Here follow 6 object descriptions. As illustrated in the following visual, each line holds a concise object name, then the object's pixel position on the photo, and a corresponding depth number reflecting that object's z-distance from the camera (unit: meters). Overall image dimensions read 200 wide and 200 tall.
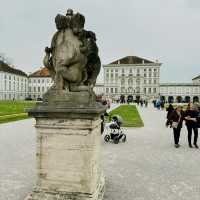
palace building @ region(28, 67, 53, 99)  119.75
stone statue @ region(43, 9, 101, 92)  5.04
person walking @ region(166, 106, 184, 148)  11.04
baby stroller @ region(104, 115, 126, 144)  11.70
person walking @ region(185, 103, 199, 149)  10.85
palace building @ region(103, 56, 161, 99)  118.81
